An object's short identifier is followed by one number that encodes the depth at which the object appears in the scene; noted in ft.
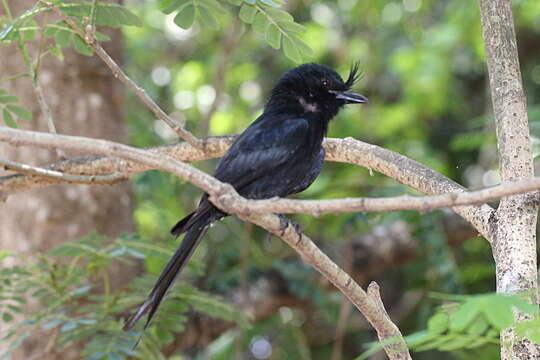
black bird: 19.21
